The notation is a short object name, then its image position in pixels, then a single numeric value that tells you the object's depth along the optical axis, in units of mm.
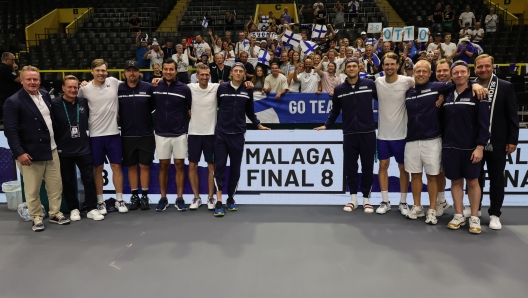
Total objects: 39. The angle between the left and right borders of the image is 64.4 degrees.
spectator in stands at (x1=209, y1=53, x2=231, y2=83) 8820
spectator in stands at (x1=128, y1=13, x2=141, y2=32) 16078
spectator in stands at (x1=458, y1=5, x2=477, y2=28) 14781
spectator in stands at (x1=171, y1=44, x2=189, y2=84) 10734
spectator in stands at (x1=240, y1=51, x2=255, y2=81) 8882
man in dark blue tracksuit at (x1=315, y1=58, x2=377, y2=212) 4875
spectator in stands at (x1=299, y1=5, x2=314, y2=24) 15383
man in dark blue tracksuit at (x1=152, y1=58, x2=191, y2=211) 4910
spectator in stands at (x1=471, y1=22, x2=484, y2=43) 13457
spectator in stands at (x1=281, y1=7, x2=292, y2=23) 14355
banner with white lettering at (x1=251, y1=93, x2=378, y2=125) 7691
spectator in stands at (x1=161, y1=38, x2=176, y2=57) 12016
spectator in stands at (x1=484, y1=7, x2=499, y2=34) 14703
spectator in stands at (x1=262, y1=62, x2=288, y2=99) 8062
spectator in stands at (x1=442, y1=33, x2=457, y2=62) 11414
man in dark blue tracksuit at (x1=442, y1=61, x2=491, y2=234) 4117
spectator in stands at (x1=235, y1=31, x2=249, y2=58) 10938
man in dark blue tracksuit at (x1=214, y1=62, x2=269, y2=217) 4930
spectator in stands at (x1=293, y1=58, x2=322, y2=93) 8312
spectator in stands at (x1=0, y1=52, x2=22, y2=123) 7961
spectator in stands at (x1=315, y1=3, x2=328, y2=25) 14359
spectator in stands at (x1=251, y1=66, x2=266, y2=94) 8258
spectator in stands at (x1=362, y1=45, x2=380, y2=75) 9708
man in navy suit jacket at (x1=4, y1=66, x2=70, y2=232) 4215
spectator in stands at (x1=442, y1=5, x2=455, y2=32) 15062
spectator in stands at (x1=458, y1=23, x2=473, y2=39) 13036
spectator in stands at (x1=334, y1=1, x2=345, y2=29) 15359
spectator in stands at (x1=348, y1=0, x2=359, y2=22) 16172
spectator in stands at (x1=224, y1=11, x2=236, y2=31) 15695
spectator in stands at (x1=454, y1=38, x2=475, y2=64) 10742
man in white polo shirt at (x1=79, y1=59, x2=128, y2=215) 4805
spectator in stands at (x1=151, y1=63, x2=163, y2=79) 8862
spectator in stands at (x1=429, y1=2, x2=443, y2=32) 15016
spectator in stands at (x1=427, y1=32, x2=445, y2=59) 11297
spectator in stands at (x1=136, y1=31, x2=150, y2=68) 12177
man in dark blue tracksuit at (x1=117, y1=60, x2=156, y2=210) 4898
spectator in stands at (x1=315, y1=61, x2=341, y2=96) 8219
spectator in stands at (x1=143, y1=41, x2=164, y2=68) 11781
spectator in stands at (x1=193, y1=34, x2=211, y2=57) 11562
